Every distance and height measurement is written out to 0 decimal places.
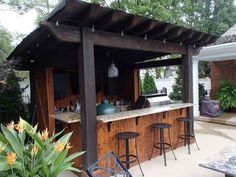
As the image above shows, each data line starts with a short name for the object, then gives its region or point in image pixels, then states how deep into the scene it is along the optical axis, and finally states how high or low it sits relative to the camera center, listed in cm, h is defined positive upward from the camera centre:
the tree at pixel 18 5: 789 +367
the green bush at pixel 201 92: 905 -44
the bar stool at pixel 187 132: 443 -124
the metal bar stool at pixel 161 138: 379 -112
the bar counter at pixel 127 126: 331 -80
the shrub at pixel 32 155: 153 -58
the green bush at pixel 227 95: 774 -51
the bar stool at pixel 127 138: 324 -92
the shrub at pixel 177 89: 999 -26
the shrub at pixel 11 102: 580 -44
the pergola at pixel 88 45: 265 +84
